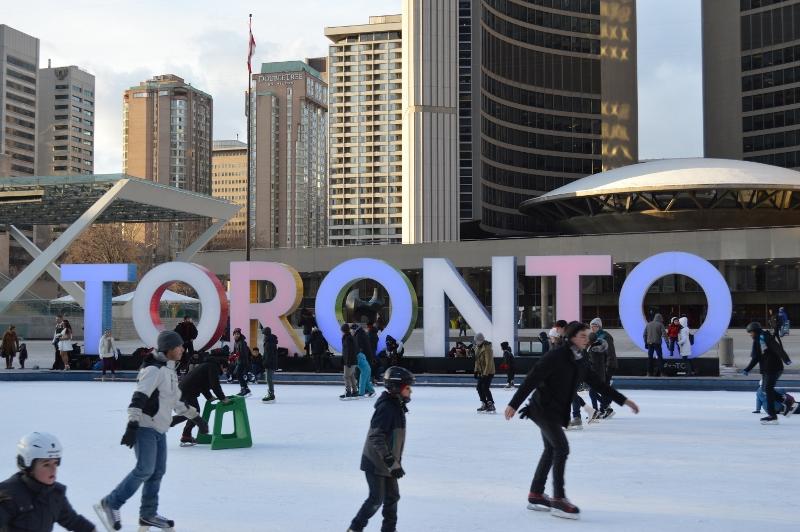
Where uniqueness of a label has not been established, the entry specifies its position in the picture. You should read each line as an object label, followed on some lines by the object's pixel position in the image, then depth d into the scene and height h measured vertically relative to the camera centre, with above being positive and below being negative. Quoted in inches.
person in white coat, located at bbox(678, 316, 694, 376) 927.0 -26.2
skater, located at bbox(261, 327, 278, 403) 745.0 -35.3
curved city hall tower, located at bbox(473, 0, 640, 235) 3828.7 +935.2
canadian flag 1628.1 +465.7
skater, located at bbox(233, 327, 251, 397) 779.2 -35.4
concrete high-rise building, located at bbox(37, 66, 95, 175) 7634.8 +1235.5
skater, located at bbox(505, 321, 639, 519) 317.7 -29.7
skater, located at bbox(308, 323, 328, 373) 1038.4 -33.5
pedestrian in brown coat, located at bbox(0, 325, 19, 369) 1168.2 -36.2
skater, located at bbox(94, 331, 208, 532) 291.6 -35.9
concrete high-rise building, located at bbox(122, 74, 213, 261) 7524.6 +1494.3
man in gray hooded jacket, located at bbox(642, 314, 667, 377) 920.9 -19.9
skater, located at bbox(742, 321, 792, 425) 563.8 -25.4
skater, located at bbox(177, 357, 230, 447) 486.0 -34.2
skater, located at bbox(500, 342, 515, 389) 867.4 -42.6
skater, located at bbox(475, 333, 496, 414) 660.1 -40.2
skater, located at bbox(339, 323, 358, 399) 749.3 -35.7
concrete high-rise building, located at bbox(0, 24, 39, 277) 6707.7 +1605.5
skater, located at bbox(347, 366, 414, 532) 261.1 -38.2
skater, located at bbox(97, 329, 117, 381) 1005.8 -34.3
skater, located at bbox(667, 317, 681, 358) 967.6 -16.8
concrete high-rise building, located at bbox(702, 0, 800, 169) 3841.0 +1005.2
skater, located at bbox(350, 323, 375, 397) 780.6 -36.7
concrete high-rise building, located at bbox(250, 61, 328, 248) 7642.7 +935.5
